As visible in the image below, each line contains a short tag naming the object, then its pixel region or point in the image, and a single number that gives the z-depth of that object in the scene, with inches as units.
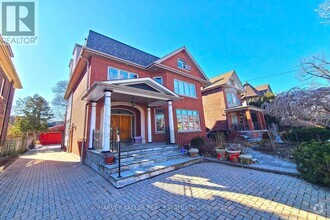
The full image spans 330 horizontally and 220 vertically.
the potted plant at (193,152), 328.2
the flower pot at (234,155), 286.2
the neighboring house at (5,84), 398.3
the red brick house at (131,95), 330.6
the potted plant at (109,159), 237.8
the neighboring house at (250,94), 1033.8
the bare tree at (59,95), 1021.3
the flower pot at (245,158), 271.8
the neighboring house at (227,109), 734.2
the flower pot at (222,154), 307.3
